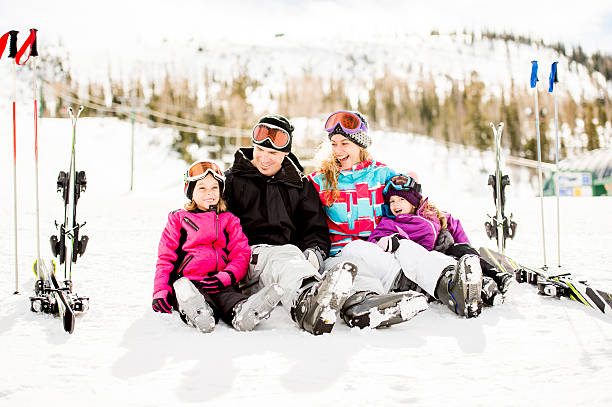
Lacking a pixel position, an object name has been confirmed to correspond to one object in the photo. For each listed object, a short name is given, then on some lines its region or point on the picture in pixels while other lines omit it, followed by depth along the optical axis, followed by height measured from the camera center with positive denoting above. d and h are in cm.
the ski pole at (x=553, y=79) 328 +86
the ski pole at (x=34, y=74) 274 +79
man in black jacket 270 +5
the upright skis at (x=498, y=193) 350 +10
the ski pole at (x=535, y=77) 327 +86
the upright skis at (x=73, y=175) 270 +21
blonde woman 210 -22
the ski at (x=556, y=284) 237 -43
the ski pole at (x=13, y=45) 271 +94
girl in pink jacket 213 -27
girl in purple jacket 284 -9
